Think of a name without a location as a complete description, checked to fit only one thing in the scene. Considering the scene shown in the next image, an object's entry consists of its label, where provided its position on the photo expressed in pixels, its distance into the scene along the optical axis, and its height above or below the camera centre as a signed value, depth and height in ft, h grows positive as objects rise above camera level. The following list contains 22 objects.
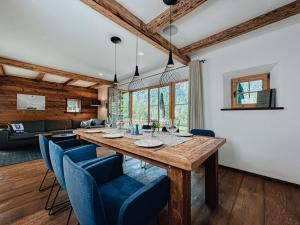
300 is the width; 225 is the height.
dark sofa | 12.49 -1.95
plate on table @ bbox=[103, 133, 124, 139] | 5.61 -0.96
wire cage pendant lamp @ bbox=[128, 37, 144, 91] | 15.47 +3.49
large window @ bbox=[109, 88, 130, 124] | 18.20 +1.49
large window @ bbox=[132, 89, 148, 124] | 15.60 +1.11
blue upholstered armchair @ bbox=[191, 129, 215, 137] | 7.07 -1.11
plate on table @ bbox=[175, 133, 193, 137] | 5.90 -1.00
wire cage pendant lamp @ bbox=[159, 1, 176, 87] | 12.32 +3.37
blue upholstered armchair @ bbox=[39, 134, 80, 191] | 5.14 -1.37
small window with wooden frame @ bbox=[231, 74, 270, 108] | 8.12 +1.52
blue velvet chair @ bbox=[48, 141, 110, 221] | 3.75 -1.60
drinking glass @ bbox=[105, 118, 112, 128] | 9.16 -0.67
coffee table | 13.19 -2.30
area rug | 10.02 -3.49
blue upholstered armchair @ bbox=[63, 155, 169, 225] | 2.23 -1.82
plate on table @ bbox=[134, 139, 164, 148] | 4.08 -0.99
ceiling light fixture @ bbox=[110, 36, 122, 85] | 8.05 +4.57
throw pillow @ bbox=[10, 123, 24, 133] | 14.07 -1.38
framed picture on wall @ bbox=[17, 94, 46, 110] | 16.38 +1.61
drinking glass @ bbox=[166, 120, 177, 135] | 5.96 -0.60
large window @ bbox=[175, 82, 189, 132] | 11.81 +0.86
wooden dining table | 3.09 -1.17
